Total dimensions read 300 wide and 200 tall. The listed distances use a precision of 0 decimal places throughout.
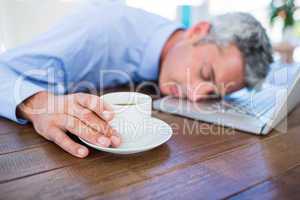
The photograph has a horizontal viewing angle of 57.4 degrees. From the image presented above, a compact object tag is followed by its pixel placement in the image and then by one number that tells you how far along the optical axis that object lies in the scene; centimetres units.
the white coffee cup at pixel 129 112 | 43
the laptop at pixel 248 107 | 59
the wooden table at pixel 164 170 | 35
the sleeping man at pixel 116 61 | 56
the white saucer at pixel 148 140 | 42
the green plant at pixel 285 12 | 182
